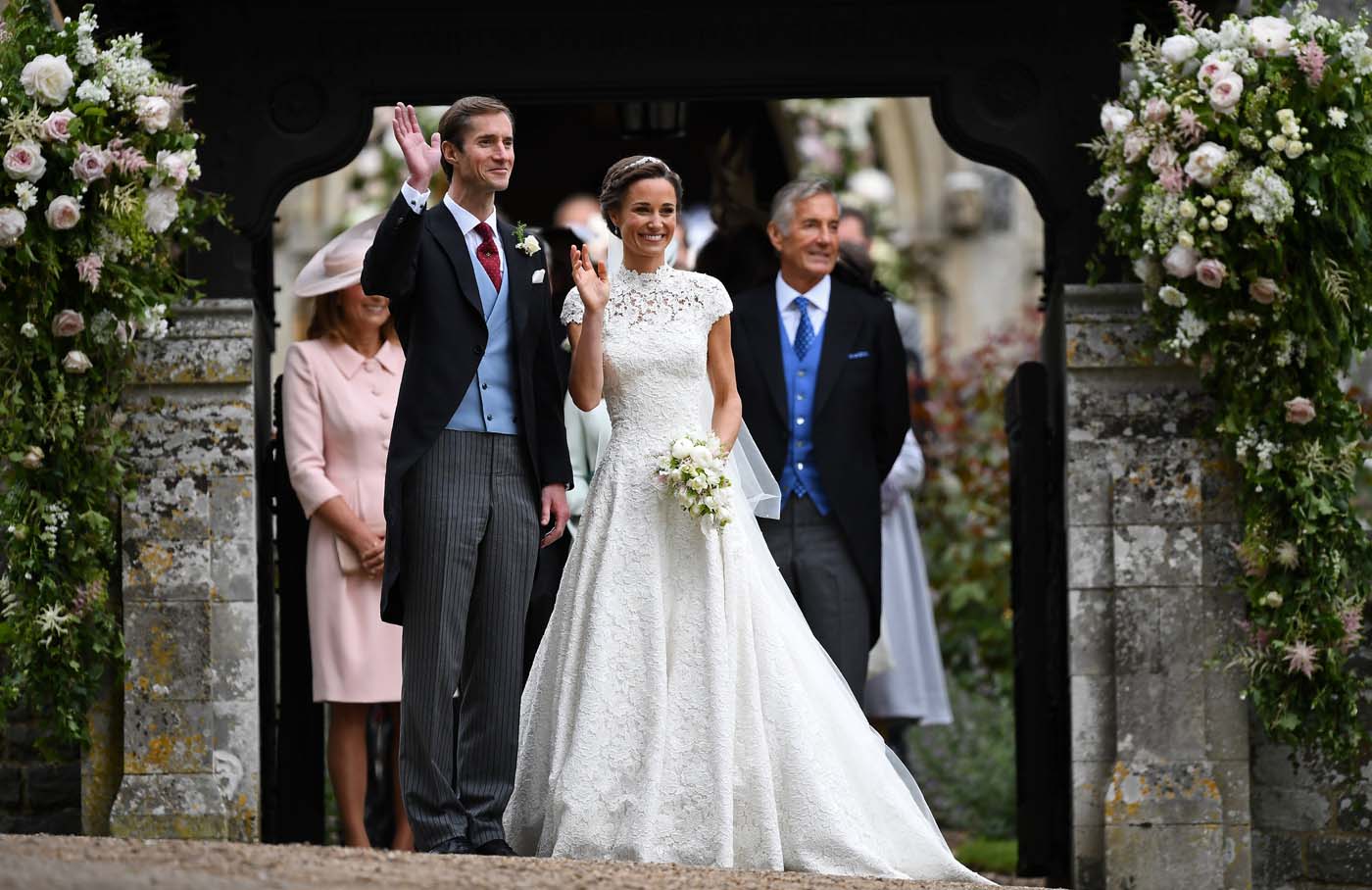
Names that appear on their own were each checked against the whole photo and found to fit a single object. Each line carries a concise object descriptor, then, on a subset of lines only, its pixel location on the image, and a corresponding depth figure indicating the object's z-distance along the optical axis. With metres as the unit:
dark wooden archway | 14.52
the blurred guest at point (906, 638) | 18.33
